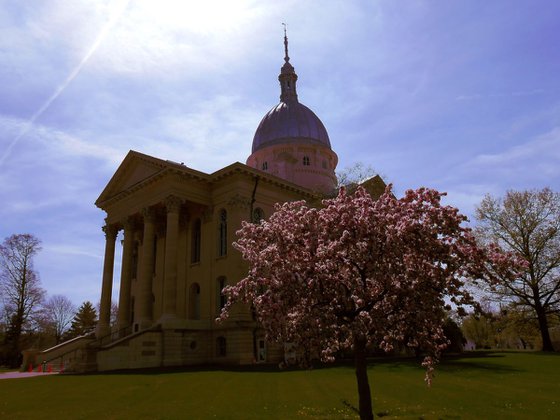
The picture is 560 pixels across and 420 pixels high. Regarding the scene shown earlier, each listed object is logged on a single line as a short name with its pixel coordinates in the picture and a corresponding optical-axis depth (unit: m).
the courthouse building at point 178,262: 28.56
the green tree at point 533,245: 34.03
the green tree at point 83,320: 57.94
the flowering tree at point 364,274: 8.62
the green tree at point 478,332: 66.19
